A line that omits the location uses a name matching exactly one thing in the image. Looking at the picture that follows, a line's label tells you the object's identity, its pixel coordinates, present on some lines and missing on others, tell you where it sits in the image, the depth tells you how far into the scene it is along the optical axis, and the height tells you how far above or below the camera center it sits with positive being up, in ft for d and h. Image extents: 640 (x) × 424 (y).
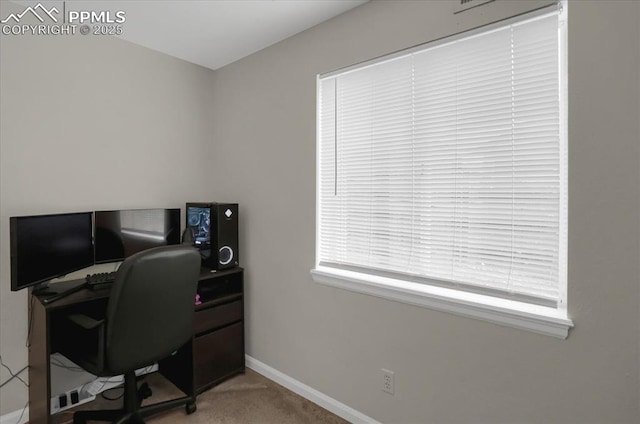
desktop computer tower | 7.84 -0.63
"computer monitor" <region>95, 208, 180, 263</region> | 7.06 -0.56
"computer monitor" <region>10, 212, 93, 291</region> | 5.21 -0.73
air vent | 4.85 +3.18
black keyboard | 6.16 -1.43
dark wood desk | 5.43 -2.85
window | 4.45 +0.58
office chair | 5.07 -1.98
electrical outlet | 5.87 -3.25
